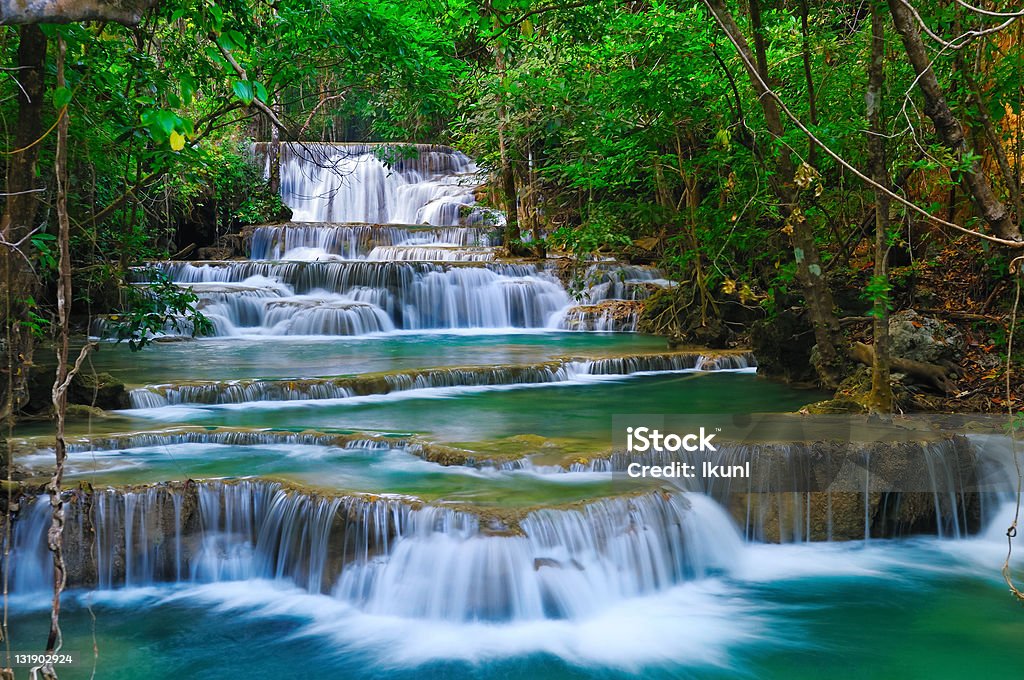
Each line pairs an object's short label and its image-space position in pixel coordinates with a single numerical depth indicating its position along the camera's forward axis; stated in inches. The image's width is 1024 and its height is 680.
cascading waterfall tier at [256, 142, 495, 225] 1072.2
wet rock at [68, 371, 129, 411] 358.6
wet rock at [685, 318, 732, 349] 542.0
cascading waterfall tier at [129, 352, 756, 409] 388.8
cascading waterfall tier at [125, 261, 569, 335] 680.4
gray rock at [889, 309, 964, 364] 351.6
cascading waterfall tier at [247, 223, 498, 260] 866.8
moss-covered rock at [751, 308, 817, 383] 428.8
